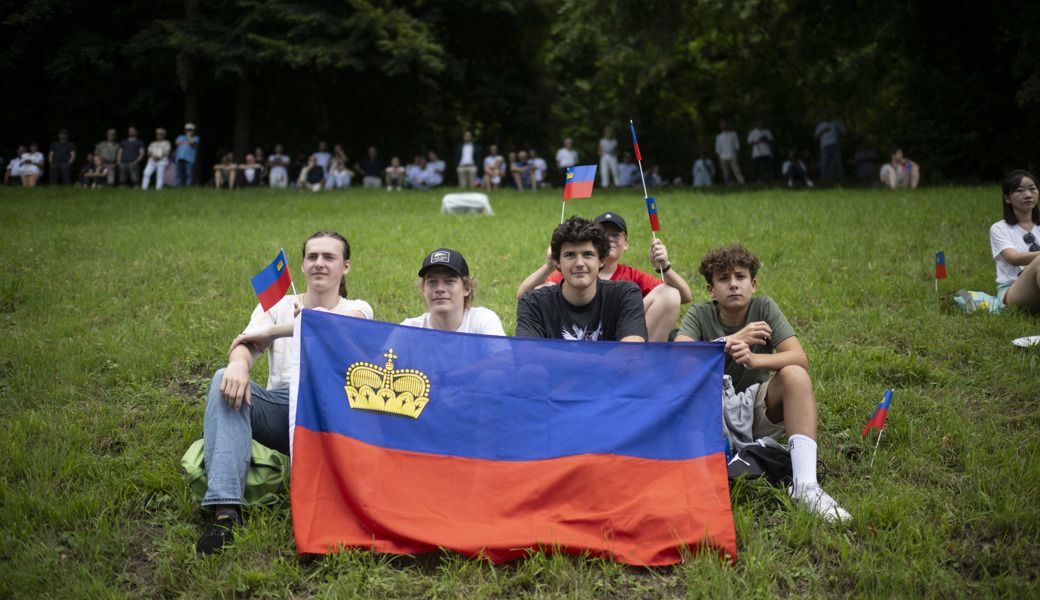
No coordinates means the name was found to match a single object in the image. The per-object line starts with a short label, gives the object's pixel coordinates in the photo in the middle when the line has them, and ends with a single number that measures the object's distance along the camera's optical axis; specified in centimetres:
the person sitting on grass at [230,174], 2297
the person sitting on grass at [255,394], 413
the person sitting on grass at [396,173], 2670
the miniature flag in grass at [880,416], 459
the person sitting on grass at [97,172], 2442
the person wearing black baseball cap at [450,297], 475
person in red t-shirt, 560
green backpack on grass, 425
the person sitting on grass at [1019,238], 691
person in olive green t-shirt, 435
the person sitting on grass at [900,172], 1841
